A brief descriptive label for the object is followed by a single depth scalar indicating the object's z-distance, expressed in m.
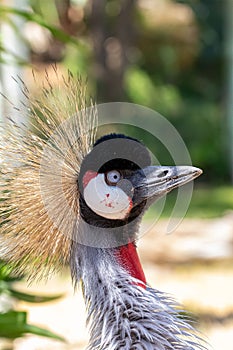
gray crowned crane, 3.95
